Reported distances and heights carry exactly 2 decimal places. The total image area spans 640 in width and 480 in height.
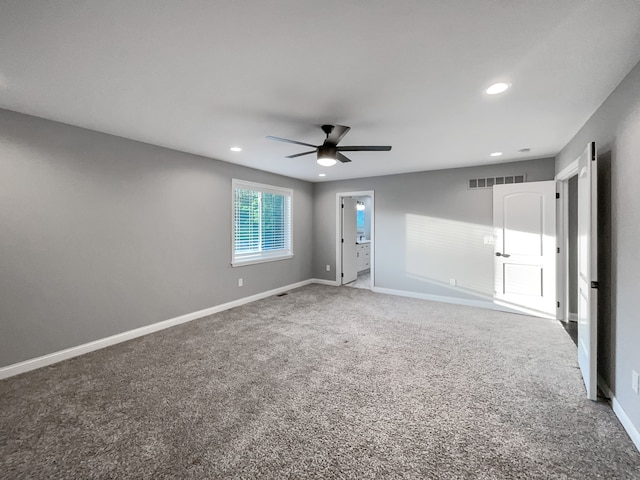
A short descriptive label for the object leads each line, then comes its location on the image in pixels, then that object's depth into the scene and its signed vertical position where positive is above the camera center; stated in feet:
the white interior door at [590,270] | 7.36 -0.79
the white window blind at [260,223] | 16.51 +1.19
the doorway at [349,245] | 20.53 -0.30
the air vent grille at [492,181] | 15.12 +3.38
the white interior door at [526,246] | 13.73 -0.28
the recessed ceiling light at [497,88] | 7.03 +3.96
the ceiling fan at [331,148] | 8.98 +3.13
